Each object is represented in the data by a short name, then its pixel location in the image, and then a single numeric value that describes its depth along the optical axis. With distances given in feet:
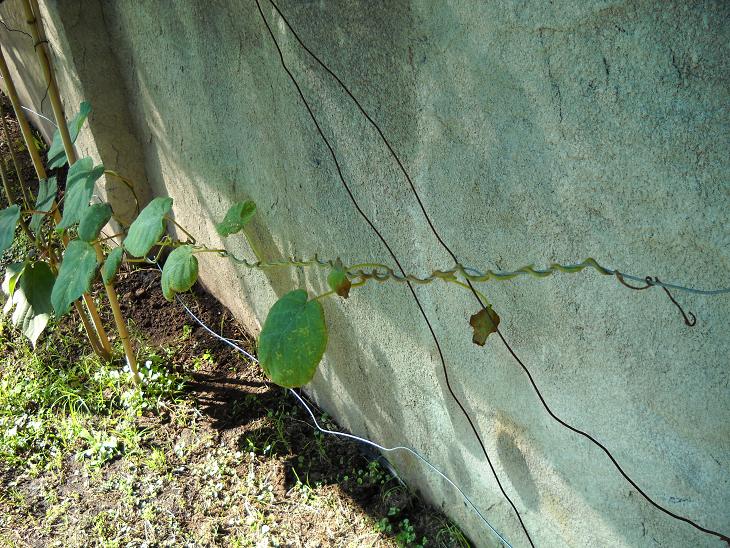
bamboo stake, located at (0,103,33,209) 7.77
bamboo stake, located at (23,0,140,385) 6.46
